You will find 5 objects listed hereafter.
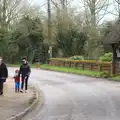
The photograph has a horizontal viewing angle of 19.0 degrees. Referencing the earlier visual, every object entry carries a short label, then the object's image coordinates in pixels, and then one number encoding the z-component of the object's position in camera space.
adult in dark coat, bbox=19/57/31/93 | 17.47
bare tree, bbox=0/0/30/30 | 55.06
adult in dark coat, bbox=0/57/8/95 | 15.67
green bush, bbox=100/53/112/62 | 34.61
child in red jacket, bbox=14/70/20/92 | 17.83
